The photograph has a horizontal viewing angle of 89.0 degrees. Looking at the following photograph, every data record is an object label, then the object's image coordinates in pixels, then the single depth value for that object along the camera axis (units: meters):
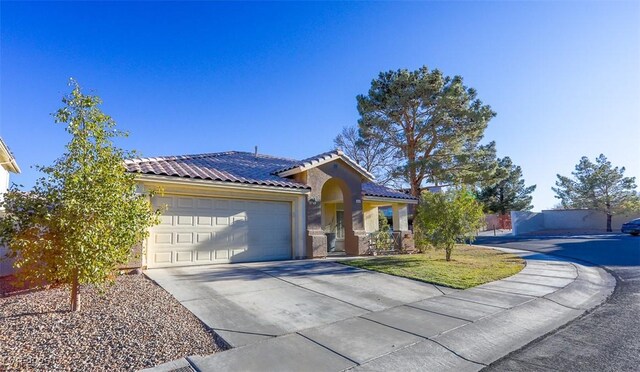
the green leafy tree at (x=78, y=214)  5.01
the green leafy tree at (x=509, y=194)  42.03
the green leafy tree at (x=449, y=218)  12.41
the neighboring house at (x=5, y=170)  8.38
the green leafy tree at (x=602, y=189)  33.91
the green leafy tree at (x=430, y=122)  19.98
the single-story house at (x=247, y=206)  9.80
